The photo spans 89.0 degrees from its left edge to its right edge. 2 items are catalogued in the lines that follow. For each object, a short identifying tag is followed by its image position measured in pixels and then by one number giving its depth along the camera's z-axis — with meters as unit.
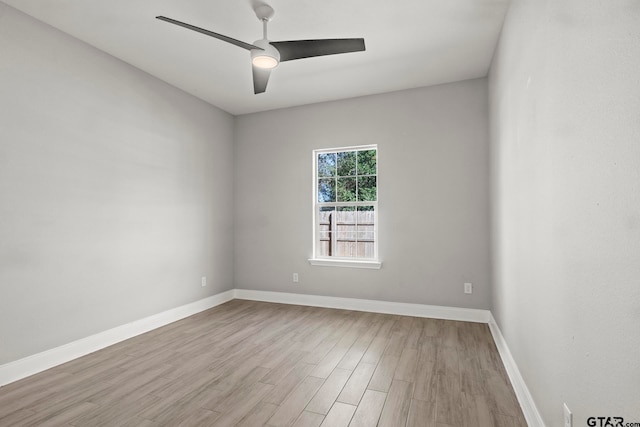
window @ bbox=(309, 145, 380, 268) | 4.39
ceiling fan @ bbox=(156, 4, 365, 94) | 2.33
